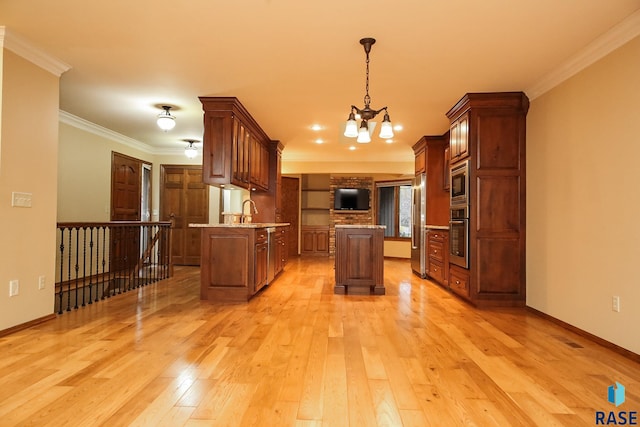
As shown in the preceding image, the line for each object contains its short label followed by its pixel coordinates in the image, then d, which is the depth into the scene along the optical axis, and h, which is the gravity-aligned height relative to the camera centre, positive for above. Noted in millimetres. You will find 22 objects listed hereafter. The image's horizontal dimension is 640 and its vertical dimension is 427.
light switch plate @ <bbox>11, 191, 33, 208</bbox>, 3295 +144
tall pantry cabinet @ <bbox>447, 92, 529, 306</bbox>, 4426 +214
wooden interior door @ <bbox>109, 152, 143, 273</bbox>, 6840 +299
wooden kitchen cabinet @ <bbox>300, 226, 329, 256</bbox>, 10586 -537
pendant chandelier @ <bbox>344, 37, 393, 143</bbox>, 3432 +837
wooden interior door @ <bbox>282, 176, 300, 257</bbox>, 10438 +311
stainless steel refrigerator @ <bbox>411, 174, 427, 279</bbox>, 6707 -81
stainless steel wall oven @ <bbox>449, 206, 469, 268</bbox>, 4602 -213
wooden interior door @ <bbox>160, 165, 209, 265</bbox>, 8141 +263
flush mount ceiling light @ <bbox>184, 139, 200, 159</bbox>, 6926 +1218
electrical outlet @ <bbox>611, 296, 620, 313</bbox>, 3014 -651
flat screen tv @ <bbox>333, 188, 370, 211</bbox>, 10375 +541
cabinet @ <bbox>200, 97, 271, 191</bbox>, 4844 +984
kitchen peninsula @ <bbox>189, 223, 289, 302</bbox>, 4562 -525
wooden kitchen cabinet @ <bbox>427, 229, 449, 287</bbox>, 5594 -560
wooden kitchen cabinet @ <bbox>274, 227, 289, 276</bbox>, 6352 -520
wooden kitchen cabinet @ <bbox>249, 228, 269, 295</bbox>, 4743 -549
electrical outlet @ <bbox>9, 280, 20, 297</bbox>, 3262 -617
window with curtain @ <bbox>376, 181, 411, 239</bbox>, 9977 +323
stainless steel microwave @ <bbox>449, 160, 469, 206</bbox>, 4598 +455
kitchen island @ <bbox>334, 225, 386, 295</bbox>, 5172 -527
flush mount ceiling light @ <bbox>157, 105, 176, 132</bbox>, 4965 +1243
